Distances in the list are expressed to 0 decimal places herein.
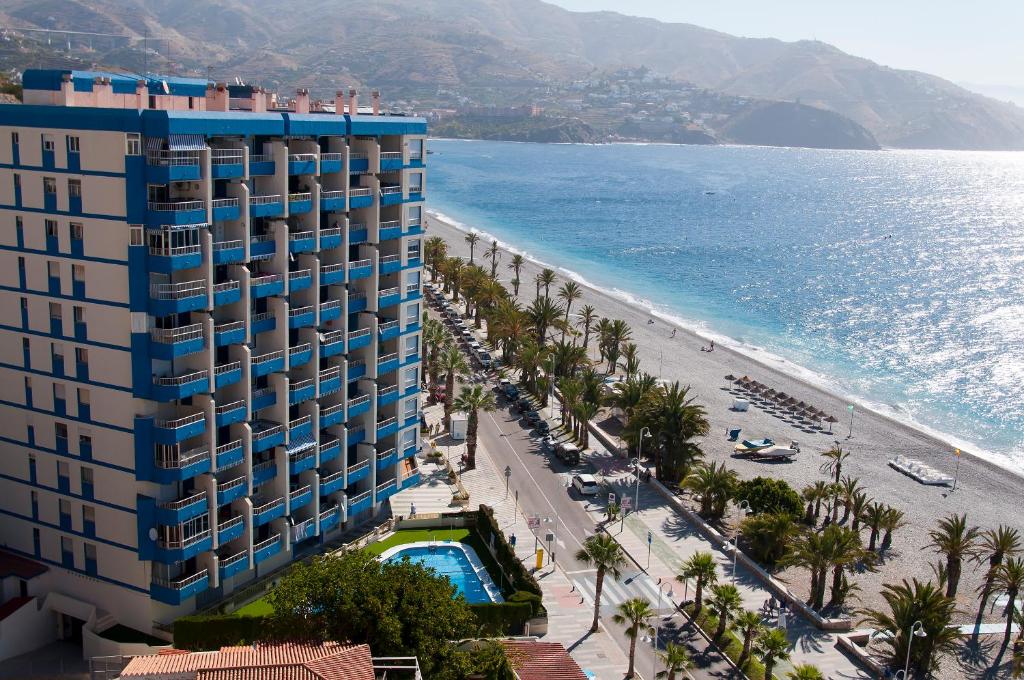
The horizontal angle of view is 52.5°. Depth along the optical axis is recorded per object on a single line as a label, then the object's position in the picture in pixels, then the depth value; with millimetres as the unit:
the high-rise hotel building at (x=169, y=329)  40000
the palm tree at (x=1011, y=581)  49281
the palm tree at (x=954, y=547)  53250
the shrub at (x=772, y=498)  59531
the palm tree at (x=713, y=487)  60594
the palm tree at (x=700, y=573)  47594
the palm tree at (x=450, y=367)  74250
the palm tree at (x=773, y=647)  41250
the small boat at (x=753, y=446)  77375
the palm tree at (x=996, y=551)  51875
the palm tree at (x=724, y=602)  45625
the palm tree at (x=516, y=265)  122888
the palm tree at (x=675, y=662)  40188
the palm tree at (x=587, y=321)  102462
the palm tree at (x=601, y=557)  46000
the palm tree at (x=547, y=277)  116625
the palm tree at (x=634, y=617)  42625
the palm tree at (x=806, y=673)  39250
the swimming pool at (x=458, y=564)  49156
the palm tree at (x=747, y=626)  43469
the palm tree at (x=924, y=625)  45094
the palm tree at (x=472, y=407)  65812
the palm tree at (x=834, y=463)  68444
